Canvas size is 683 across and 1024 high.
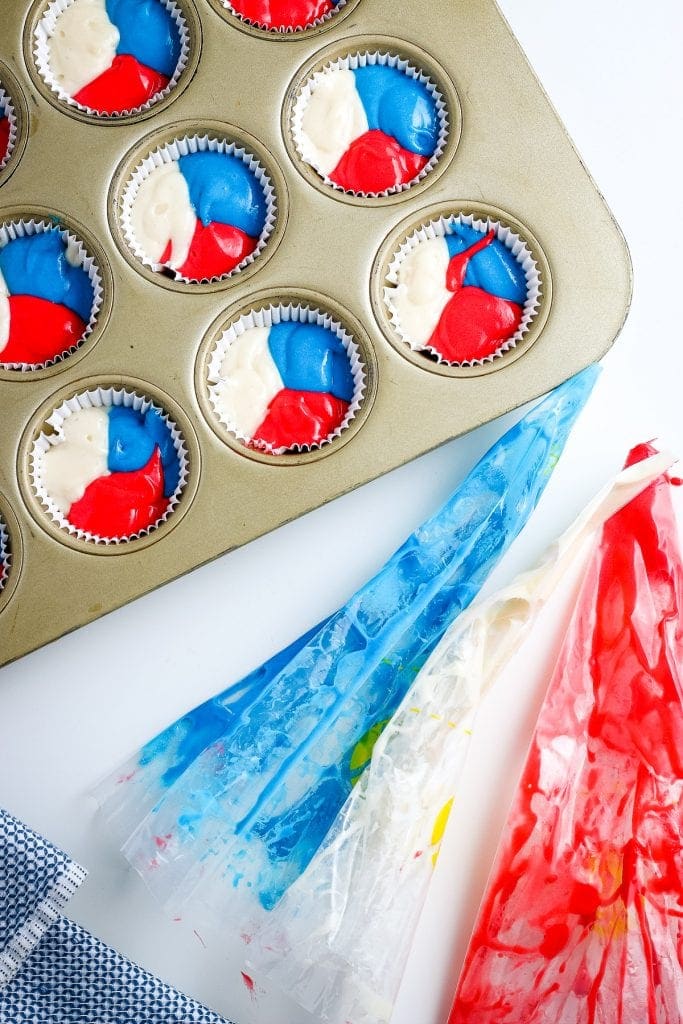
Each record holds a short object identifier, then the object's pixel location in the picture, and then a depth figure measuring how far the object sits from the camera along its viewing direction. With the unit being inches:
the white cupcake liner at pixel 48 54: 28.9
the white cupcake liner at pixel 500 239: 28.3
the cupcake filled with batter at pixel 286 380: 28.1
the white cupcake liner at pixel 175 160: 28.5
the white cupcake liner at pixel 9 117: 28.7
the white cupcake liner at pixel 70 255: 28.1
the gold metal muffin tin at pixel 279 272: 27.3
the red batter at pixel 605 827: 25.8
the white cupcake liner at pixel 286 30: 29.2
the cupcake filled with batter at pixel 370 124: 29.1
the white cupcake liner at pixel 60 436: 27.5
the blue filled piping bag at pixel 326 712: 26.1
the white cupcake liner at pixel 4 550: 27.2
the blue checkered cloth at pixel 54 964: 24.5
